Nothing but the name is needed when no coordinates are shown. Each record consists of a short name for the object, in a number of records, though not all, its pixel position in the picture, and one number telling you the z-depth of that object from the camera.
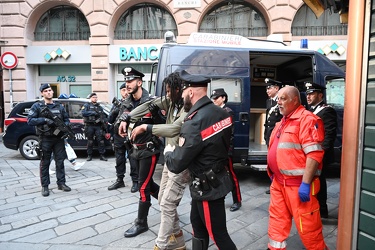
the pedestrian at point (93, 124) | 7.53
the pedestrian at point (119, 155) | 5.30
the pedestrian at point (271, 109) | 4.73
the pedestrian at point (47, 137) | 4.82
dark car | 7.77
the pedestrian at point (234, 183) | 4.10
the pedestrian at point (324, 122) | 3.60
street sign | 12.25
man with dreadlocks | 2.61
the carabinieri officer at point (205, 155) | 2.15
